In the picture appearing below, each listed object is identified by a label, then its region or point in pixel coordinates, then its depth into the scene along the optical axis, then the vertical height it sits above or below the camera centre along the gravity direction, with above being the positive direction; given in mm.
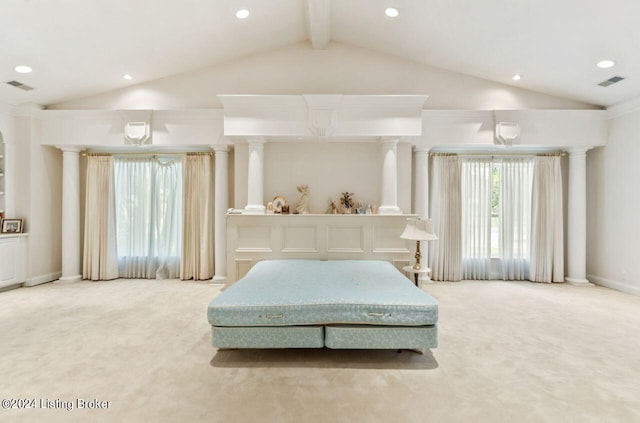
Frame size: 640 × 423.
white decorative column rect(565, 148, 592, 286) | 4762 -52
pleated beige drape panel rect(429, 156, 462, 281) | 5020 -103
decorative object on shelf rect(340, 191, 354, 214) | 4602 +126
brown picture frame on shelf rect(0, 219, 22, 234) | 4379 -204
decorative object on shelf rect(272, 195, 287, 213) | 4523 +109
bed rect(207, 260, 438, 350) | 2357 -830
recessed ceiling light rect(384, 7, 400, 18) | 3679 +2361
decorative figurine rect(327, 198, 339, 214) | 4609 +53
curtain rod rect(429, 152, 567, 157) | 5012 +923
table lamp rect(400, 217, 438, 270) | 3562 -217
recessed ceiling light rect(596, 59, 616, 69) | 3601 +1706
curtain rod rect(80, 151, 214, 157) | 5047 +927
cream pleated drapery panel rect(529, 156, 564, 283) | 4914 -180
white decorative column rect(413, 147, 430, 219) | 4891 +459
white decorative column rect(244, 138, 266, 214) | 4469 +505
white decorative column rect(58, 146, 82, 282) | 4785 -7
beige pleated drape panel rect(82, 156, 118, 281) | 4969 -165
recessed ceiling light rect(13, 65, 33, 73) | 3726 +1702
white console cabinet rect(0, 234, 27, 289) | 4248 -660
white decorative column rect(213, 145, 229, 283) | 4809 -22
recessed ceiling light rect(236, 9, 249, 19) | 3715 +2357
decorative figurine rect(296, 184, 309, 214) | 4570 +156
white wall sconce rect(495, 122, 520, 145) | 4598 +1156
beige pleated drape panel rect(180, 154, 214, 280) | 5008 -71
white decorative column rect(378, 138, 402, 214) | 4449 +475
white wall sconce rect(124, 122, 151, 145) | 4602 +1171
